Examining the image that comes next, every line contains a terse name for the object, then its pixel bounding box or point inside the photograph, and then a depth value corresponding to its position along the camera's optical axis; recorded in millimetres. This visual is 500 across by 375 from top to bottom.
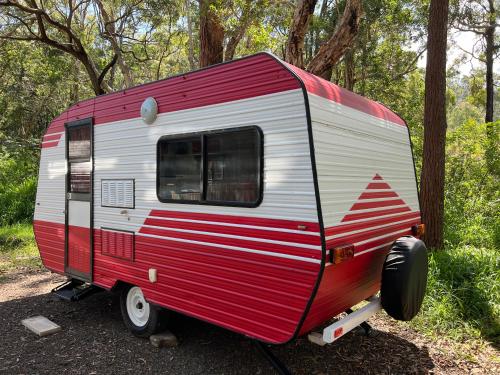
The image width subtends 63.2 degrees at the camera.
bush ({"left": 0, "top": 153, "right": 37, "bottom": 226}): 11578
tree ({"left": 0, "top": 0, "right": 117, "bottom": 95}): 11758
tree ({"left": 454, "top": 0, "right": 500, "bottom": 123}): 17578
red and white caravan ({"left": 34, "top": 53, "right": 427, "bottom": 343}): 3010
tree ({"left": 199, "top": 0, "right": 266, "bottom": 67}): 9222
